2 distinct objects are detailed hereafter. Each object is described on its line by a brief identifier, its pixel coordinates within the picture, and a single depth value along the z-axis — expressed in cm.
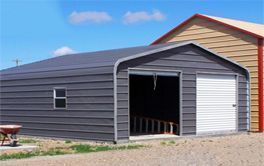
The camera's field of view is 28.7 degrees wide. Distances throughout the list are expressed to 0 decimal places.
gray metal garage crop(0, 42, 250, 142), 1686
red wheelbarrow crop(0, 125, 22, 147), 1507
